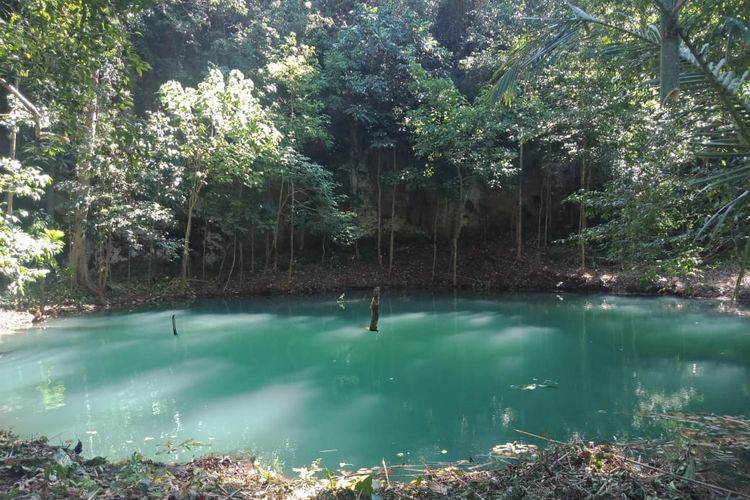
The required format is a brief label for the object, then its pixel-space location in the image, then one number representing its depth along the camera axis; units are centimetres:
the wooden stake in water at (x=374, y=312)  778
